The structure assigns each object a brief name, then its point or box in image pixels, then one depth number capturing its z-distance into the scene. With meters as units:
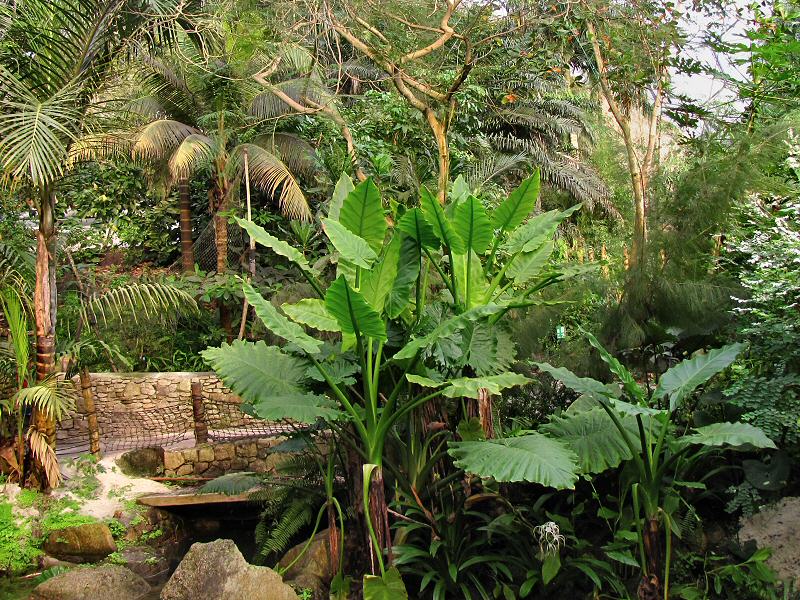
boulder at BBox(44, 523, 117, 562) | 7.29
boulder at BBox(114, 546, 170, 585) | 7.11
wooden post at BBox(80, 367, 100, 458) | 8.45
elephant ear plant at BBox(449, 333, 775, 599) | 4.36
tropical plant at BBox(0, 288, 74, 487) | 7.40
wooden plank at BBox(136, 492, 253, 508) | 7.64
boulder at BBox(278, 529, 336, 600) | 5.72
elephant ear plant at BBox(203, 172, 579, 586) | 4.71
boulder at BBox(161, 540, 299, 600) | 5.25
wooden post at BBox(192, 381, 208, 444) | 9.07
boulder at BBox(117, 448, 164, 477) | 8.63
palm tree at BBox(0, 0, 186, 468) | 7.26
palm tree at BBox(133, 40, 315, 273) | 10.80
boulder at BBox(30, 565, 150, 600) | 5.82
